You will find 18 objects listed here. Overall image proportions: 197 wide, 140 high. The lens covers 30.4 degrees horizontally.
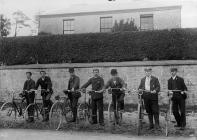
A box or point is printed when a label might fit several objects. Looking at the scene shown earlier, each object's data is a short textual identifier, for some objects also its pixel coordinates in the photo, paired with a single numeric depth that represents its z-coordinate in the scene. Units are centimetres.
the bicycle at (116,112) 1166
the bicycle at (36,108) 1247
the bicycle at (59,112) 1159
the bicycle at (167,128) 1032
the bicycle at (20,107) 1276
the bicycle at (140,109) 1059
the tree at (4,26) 3578
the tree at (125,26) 2605
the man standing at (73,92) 1226
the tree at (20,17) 4516
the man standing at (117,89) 1190
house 2844
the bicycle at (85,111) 1226
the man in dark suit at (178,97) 1119
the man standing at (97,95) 1202
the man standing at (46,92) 1269
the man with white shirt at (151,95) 1103
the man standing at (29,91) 1278
